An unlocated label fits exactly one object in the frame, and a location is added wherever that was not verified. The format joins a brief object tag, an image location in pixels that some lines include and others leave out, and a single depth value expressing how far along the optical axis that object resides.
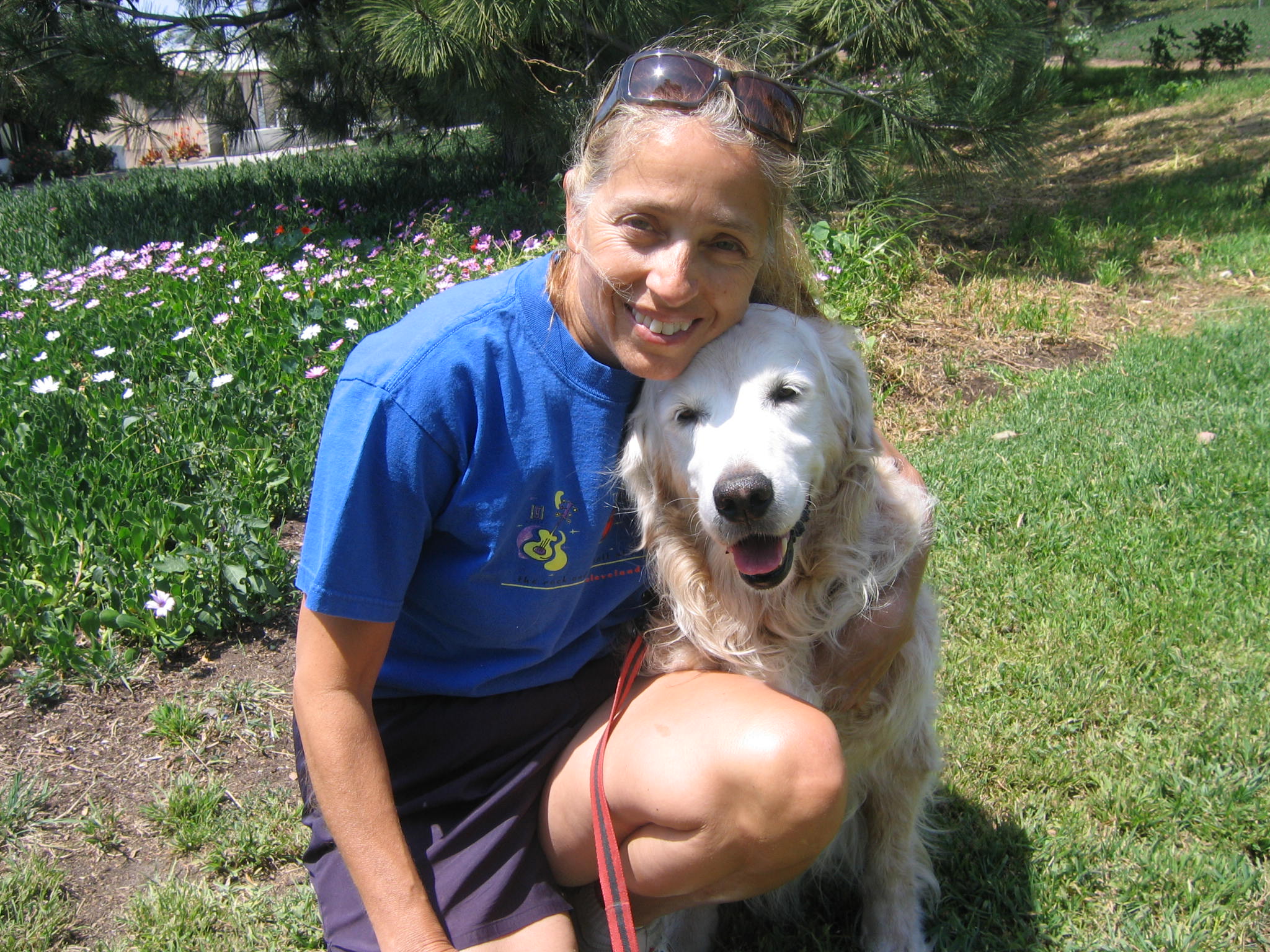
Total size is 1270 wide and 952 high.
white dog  1.75
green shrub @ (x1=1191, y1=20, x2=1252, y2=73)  14.19
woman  1.60
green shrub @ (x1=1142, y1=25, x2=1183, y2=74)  13.97
